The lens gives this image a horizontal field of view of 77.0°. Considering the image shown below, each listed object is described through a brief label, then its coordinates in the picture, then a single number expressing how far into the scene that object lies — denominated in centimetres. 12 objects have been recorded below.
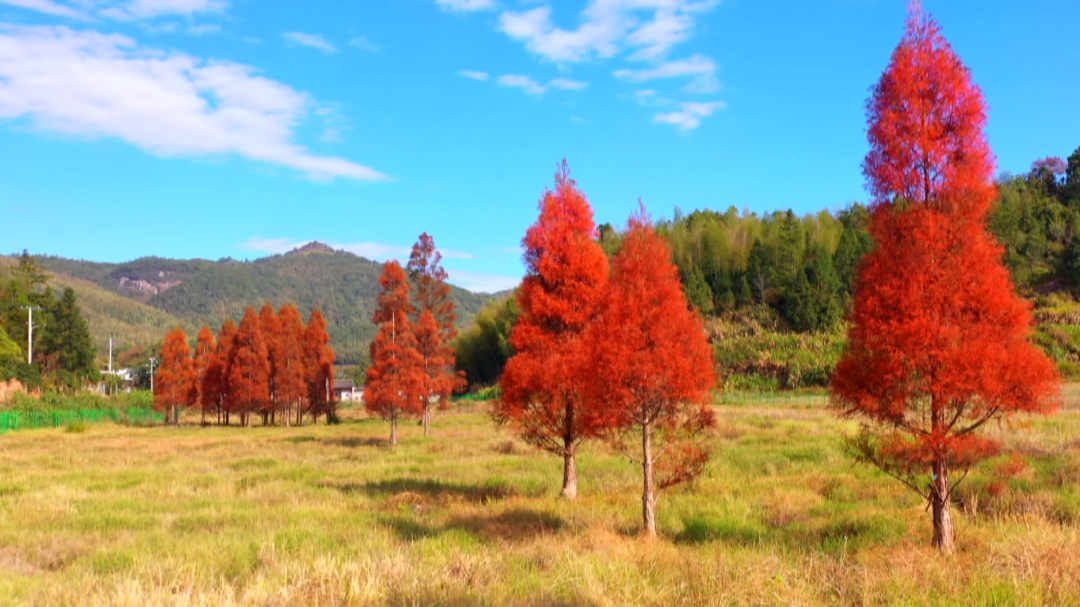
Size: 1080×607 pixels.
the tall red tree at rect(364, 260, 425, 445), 3641
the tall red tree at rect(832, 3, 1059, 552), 960
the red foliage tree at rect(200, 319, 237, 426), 6169
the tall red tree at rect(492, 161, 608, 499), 1728
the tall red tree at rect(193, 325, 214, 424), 6431
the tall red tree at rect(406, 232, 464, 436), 4016
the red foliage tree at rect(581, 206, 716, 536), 1183
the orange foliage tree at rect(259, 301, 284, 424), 5641
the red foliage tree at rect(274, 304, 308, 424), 5603
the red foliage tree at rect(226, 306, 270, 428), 5431
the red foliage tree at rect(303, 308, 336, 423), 6059
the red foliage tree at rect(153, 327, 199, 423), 6159
